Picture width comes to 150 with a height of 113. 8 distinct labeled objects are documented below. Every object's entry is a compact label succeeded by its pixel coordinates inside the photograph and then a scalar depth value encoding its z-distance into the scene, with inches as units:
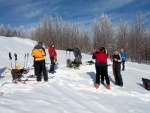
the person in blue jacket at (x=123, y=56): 383.4
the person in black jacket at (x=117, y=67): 251.3
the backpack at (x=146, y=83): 253.1
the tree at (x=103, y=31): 1085.9
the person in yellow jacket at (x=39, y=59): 233.4
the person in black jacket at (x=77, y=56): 353.5
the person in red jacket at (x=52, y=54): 300.8
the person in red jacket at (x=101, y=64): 226.9
